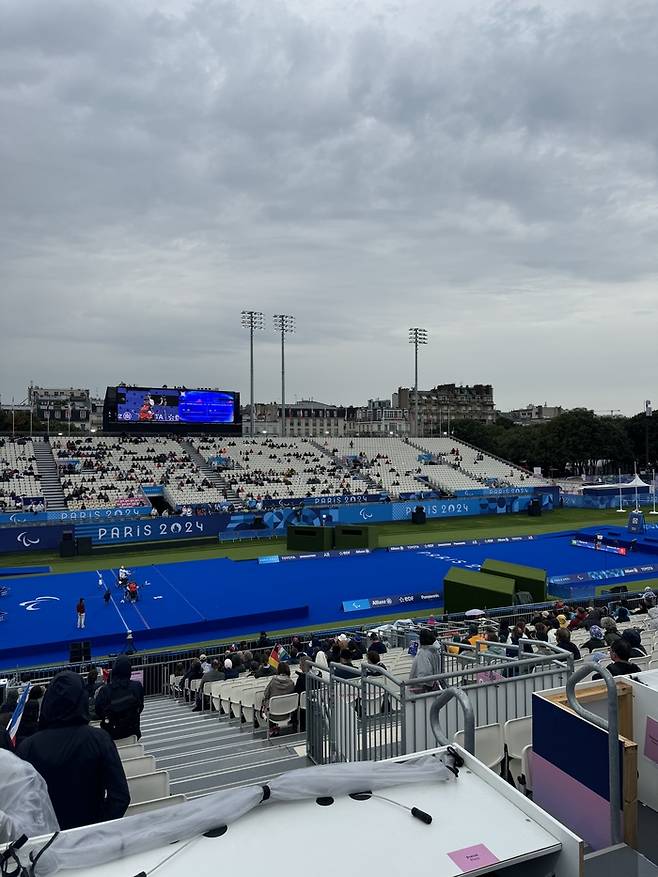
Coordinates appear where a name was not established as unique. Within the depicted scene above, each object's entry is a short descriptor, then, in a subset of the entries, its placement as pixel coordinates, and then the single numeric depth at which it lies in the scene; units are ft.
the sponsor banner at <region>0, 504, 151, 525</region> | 132.98
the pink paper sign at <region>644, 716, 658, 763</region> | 14.64
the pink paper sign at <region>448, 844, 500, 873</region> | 9.66
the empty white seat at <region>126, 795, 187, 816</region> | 16.29
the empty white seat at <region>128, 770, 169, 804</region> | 19.36
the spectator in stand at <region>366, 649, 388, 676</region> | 35.88
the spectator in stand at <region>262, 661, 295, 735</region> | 33.81
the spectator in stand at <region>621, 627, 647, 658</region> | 33.22
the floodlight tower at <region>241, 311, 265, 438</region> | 226.17
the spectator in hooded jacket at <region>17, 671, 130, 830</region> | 14.29
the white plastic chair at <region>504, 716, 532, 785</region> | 20.11
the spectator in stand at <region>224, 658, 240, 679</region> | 48.29
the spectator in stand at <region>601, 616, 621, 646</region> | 42.77
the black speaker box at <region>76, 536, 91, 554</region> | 127.24
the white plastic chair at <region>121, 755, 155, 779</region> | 21.50
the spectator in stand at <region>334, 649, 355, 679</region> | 38.72
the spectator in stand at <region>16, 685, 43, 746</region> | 26.23
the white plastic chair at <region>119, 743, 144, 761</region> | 23.26
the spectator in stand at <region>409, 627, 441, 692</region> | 27.30
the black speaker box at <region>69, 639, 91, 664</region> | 61.05
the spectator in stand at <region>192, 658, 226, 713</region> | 45.03
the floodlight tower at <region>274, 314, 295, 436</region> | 233.96
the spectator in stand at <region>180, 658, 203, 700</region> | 49.70
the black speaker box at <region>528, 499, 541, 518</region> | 178.67
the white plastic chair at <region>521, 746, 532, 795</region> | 16.72
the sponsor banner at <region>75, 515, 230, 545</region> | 132.87
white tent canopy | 182.70
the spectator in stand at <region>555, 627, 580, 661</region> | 36.59
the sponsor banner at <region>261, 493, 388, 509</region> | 160.56
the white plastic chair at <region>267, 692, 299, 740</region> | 33.09
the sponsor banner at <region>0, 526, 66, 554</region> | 127.95
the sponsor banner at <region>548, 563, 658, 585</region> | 96.12
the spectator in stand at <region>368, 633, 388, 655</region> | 47.47
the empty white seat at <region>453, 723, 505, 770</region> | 19.76
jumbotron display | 167.73
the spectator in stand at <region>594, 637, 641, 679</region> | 22.15
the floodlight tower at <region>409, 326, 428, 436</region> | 259.60
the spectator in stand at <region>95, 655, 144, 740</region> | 23.58
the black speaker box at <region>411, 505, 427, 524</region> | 164.86
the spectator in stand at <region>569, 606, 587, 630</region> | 58.13
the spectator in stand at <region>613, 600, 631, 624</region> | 61.03
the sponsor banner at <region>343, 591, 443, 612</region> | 86.12
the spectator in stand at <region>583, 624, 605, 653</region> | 39.19
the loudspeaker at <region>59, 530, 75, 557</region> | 125.39
